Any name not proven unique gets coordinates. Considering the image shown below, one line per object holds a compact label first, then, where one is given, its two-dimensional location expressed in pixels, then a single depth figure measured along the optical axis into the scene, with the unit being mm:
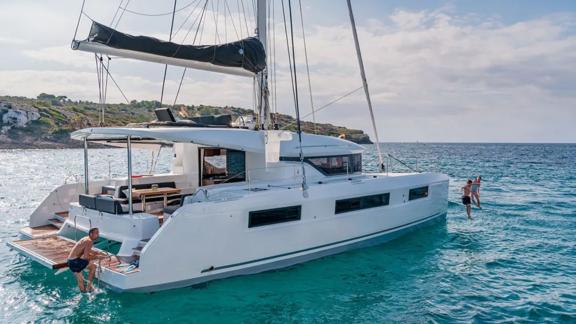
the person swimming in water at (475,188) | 15938
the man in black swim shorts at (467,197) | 14891
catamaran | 7473
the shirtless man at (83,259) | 6945
